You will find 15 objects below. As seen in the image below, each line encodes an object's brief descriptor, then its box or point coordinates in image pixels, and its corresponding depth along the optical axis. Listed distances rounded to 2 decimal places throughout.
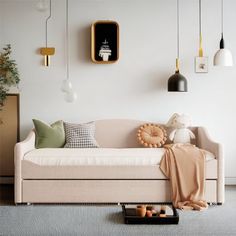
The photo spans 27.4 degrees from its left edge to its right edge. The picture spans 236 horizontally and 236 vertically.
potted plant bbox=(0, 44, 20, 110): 6.06
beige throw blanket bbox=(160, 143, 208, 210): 5.00
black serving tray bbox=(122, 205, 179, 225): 4.33
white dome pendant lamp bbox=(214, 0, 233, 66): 5.68
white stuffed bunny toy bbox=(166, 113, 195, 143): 5.86
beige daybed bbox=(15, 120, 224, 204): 5.02
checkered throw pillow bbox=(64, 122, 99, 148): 5.79
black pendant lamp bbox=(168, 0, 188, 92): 5.83
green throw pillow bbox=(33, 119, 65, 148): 5.74
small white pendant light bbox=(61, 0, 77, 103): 5.94
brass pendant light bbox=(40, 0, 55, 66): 6.13
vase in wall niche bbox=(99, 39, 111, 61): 6.12
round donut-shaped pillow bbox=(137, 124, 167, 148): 5.89
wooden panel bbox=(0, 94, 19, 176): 6.22
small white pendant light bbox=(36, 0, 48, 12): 5.55
